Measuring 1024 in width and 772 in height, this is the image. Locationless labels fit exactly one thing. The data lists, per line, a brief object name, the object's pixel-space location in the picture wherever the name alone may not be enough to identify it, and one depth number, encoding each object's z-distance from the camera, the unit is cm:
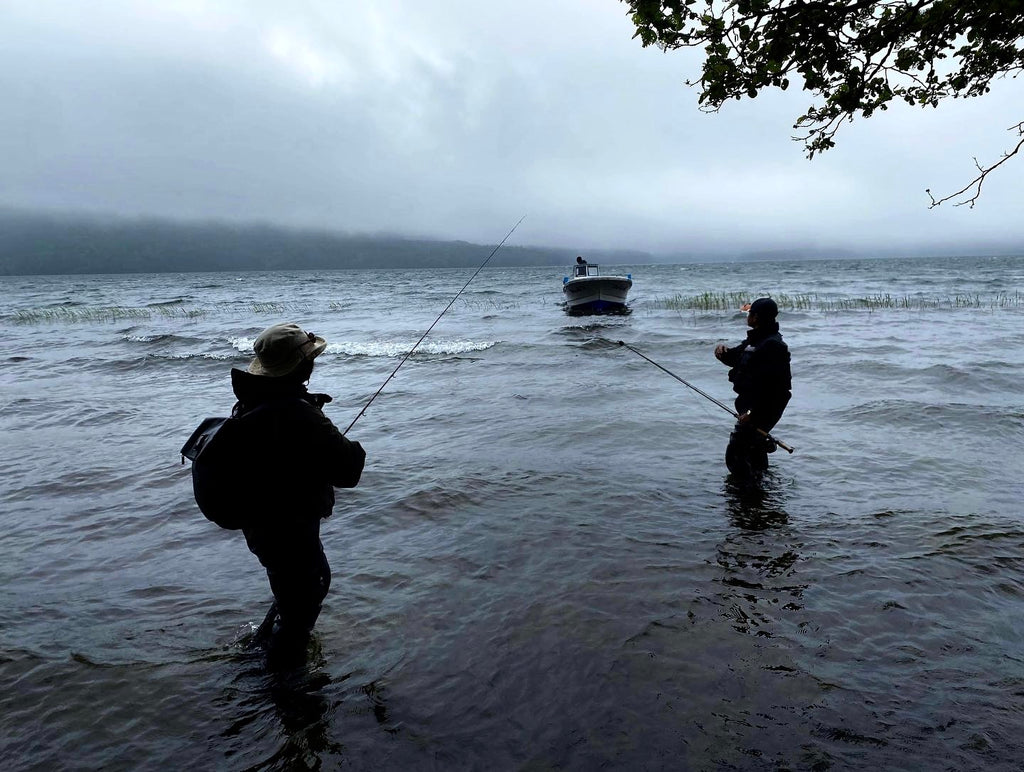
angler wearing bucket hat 333
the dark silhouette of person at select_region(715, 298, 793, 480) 680
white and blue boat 3247
